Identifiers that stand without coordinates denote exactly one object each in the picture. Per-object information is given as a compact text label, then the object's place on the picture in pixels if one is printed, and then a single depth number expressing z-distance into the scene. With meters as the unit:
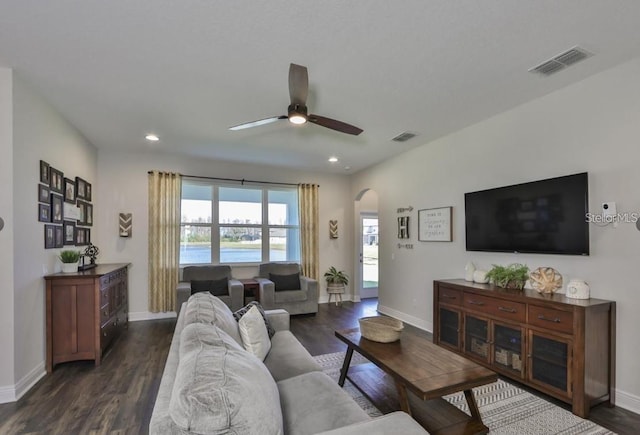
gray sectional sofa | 0.99
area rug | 2.34
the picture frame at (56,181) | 3.49
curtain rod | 5.88
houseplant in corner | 6.61
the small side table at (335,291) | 6.60
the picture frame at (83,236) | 4.34
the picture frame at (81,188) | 4.31
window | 5.89
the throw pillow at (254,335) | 2.28
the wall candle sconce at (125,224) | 5.31
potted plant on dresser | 3.55
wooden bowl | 2.73
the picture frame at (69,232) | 3.89
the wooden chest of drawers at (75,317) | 3.34
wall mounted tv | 2.94
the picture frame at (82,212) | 4.37
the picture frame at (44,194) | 3.22
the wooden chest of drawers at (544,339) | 2.55
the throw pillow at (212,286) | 5.31
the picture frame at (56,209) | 3.51
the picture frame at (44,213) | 3.23
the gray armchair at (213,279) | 4.88
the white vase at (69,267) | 3.56
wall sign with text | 4.49
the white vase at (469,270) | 3.89
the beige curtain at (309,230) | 6.52
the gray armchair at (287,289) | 5.38
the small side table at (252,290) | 5.57
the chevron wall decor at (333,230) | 6.94
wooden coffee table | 2.05
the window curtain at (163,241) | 5.41
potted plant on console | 3.29
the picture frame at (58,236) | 3.58
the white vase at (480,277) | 3.73
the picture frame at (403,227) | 5.33
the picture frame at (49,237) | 3.36
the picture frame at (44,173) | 3.26
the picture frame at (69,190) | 3.91
